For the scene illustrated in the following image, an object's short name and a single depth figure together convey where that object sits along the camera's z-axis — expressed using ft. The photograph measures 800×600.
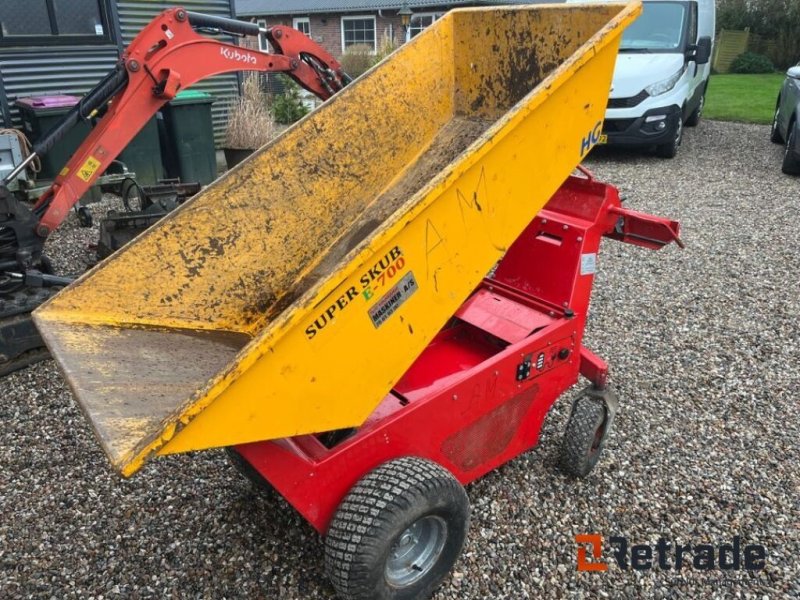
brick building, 73.31
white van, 29.32
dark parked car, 27.40
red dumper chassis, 7.24
